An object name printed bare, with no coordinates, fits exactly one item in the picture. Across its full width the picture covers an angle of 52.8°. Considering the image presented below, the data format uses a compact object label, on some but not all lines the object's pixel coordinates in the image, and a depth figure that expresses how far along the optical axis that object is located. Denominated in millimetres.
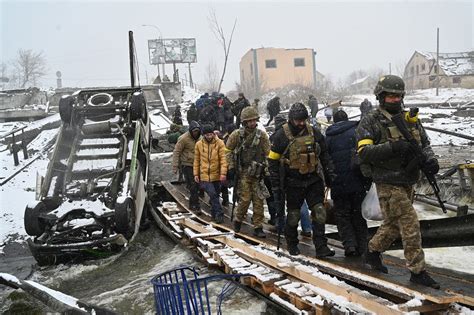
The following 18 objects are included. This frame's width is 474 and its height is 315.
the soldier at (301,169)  5039
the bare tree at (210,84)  62062
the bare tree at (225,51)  36328
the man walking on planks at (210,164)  7621
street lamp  45819
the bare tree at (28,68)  71375
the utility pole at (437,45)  49531
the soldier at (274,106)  18344
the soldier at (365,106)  10742
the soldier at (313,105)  21127
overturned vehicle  7078
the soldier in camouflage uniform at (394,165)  3930
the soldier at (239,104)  12984
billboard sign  45781
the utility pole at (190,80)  46841
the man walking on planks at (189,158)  8500
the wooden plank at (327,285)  3637
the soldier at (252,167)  6445
